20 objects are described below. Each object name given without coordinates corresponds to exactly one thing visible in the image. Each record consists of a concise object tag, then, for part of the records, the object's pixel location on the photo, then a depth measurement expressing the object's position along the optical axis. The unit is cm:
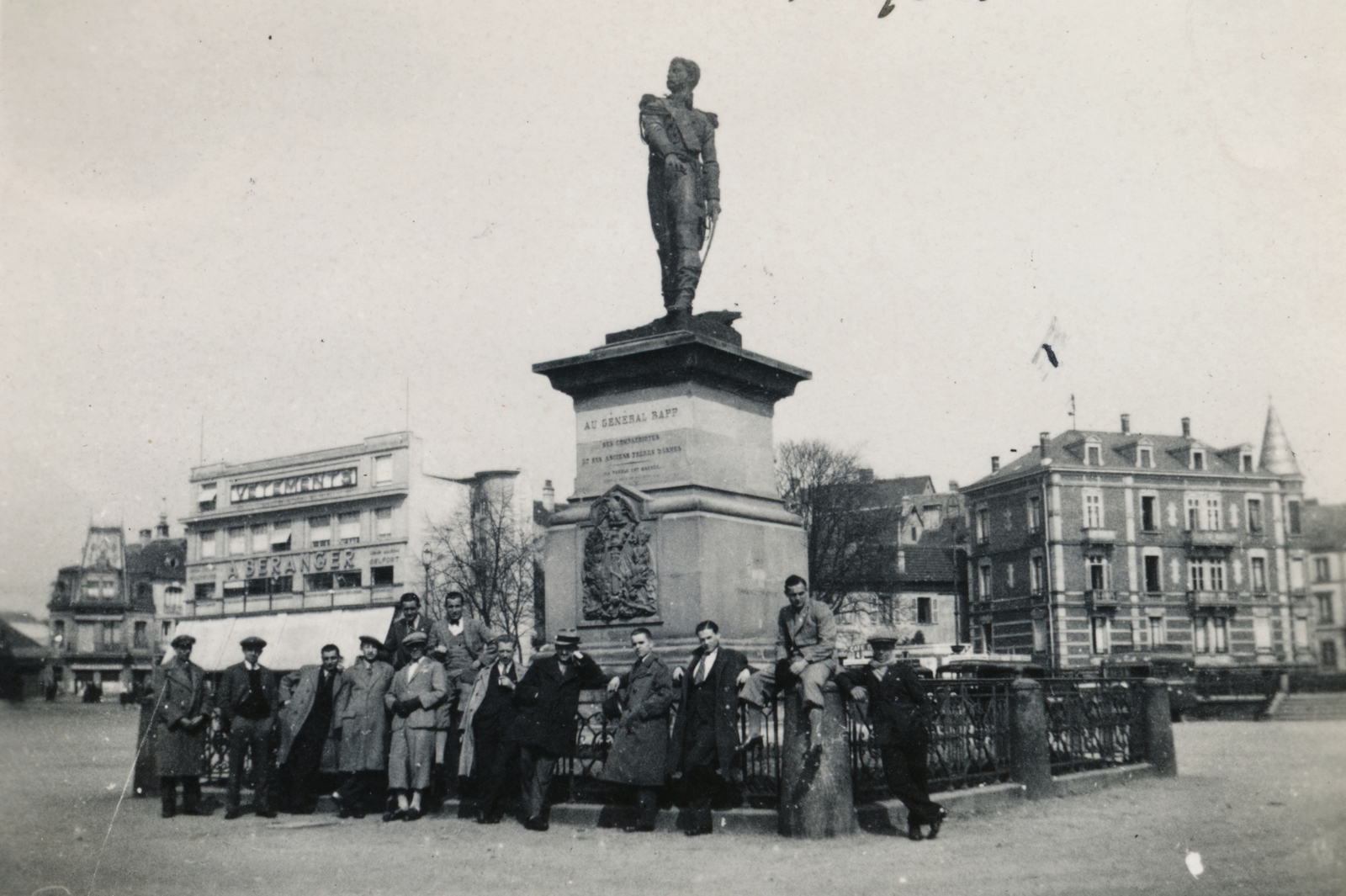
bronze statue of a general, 1317
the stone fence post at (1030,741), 1192
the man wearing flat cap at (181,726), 1168
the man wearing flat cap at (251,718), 1168
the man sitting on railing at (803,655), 940
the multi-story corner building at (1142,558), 6594
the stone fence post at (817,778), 929
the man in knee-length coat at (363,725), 1131
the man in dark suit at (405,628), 1203
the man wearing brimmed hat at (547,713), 1022
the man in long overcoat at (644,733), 989
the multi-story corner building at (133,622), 8212
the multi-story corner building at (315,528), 7462
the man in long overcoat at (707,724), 966
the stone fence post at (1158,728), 1464
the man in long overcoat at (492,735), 1054
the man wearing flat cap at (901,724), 946
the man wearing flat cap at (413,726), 1098
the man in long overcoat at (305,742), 1173
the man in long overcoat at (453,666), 1130
